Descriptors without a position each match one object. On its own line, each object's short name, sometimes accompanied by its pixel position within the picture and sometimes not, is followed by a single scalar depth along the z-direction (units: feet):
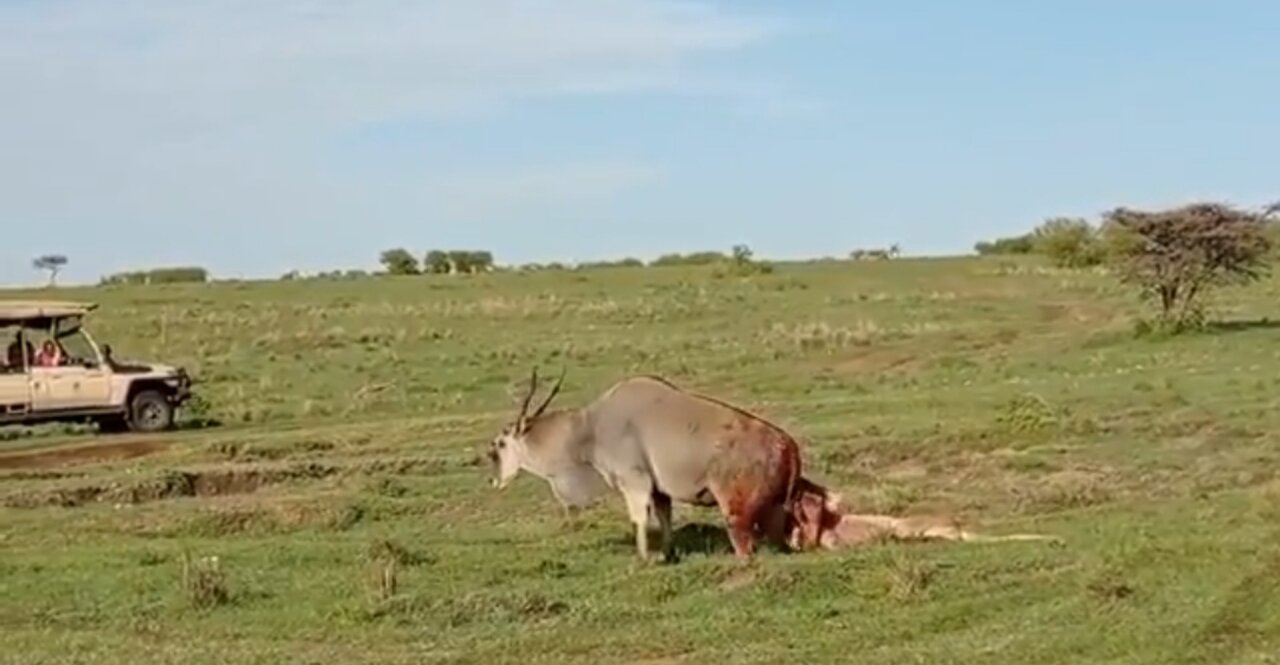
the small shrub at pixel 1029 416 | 78.38
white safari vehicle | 103.76
